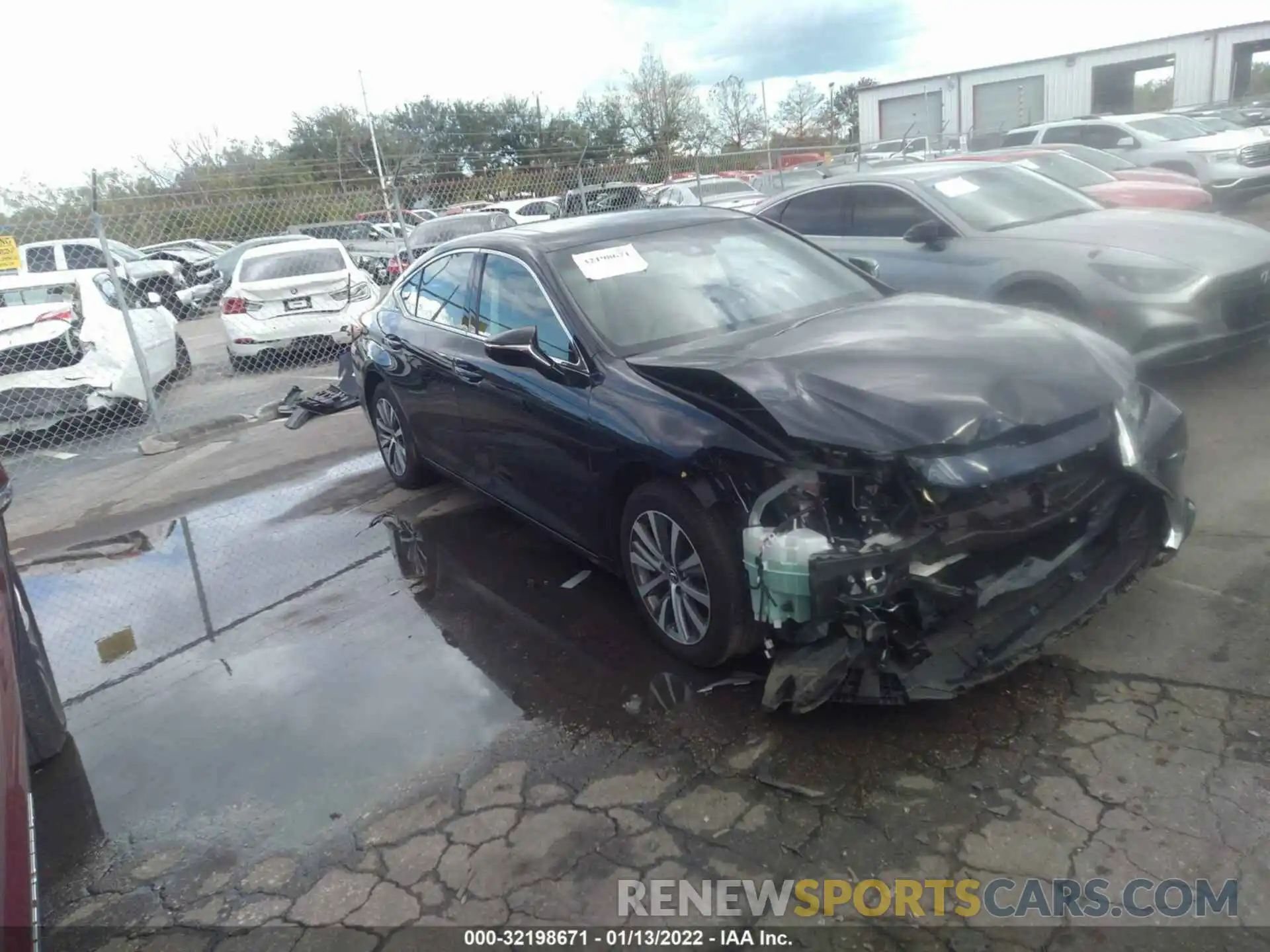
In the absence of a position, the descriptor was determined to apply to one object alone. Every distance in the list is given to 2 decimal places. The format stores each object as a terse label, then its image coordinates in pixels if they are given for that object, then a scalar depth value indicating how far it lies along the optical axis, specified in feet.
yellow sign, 24.18
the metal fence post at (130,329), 25.85
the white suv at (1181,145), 48.19
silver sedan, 18.29
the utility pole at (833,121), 140.67
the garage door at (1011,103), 105.70
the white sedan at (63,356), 27.30
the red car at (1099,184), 32.63
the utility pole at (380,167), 35.14
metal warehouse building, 101.19
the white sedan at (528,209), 51.28
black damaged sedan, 9.68
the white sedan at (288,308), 35.86
